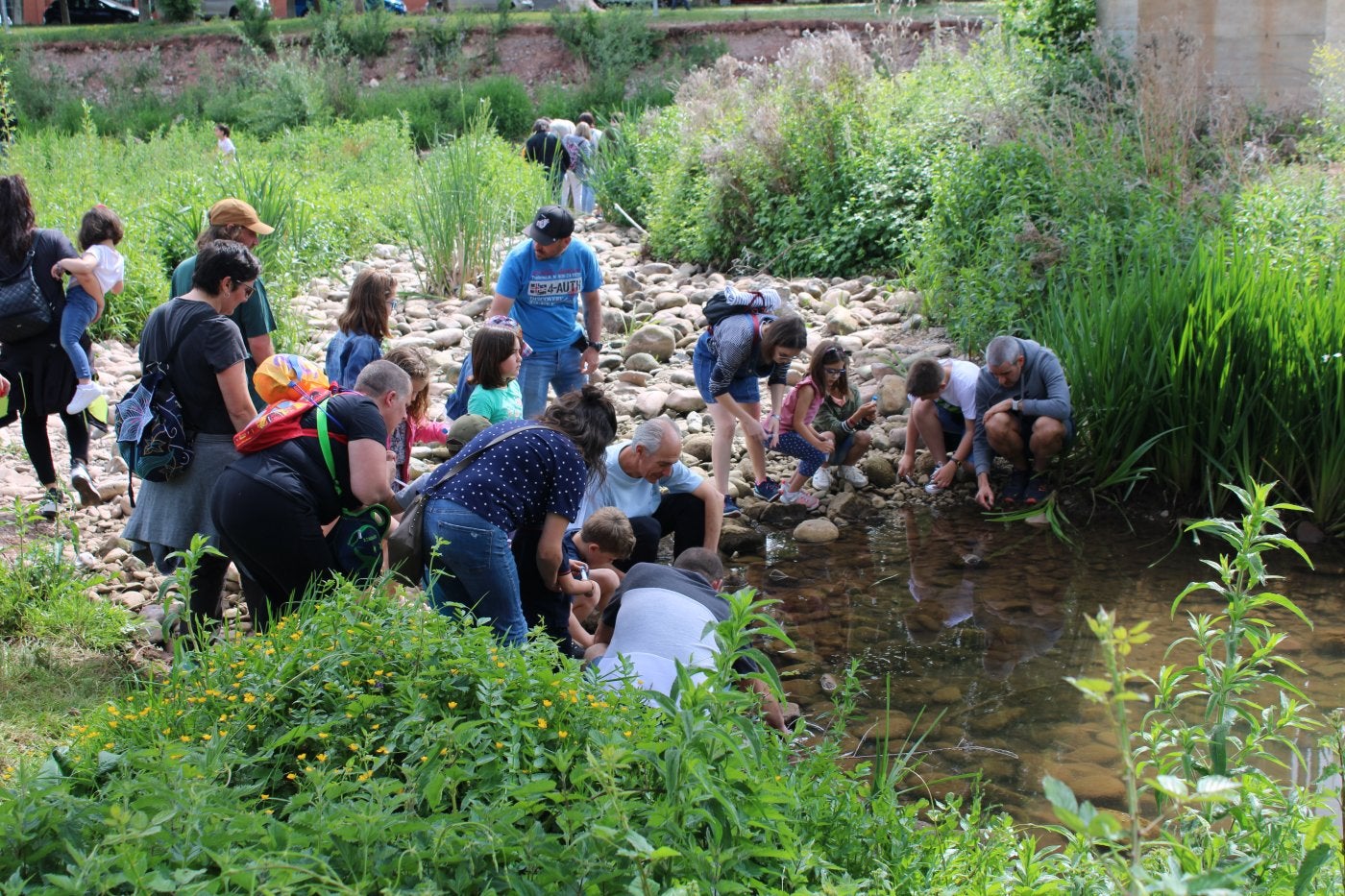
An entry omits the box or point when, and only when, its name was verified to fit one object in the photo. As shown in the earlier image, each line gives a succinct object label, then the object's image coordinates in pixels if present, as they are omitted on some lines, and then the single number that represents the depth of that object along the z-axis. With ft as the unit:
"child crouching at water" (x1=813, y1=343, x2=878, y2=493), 21.72
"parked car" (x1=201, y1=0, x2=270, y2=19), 115.20
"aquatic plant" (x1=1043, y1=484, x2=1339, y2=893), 7.70
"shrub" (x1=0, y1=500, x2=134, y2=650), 15.10
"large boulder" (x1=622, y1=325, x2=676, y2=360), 29.58
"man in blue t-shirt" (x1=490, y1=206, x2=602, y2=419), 20.49
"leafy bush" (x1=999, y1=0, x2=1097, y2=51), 39.60
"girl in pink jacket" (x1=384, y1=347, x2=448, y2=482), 15.67
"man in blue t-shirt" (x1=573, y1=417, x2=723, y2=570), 15.96
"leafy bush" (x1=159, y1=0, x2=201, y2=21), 107.45
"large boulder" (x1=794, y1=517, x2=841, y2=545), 21.48
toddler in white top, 18.88
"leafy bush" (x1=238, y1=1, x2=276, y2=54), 99.19
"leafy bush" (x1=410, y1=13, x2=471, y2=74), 98.32
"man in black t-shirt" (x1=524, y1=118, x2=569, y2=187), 49.37
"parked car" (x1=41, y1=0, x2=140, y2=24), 112.06
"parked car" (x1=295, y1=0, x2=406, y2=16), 110.42
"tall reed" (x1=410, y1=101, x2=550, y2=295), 34.22
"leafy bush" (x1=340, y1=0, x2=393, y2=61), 98.63
